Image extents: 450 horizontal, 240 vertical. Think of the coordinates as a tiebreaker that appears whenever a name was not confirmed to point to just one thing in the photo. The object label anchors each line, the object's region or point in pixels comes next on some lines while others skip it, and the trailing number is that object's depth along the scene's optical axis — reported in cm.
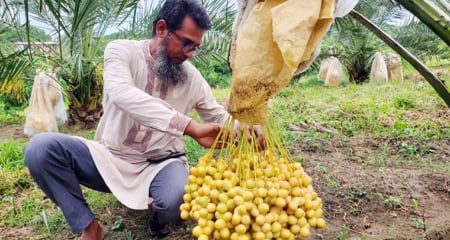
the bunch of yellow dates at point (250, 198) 130
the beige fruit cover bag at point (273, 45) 114
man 210
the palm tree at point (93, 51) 470
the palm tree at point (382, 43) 744
